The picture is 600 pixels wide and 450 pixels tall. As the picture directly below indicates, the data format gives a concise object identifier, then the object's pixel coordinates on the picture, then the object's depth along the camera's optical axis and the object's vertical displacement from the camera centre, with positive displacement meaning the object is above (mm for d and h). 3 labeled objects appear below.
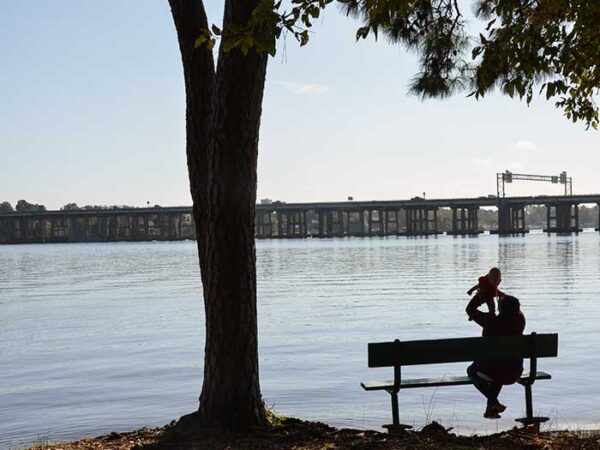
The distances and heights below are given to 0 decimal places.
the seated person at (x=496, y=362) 7379 -1086
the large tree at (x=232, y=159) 6781 +536
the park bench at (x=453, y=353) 6941 -978
